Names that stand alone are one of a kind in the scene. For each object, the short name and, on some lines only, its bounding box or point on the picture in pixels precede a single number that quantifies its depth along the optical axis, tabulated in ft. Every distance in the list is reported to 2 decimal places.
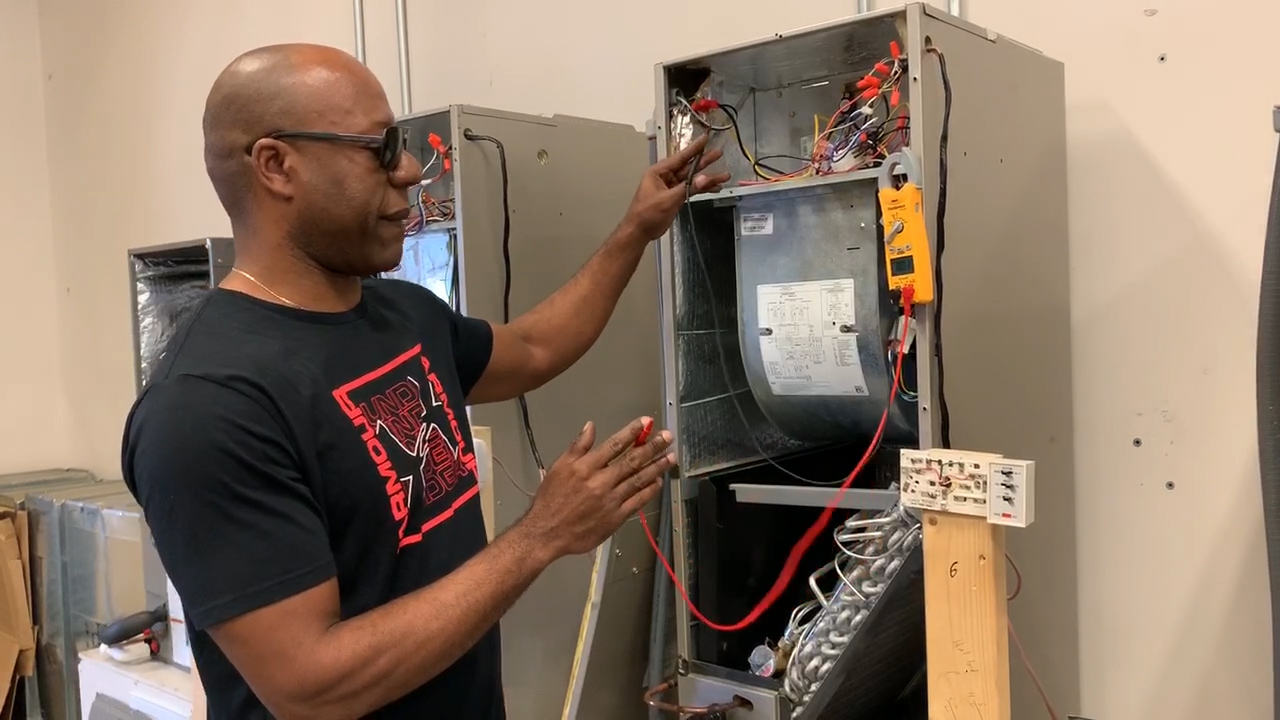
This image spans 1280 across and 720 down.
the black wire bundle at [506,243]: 5.04
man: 3.03
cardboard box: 9.25
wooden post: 3.28
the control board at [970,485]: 3.18
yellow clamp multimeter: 3.54
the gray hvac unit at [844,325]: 3.70
